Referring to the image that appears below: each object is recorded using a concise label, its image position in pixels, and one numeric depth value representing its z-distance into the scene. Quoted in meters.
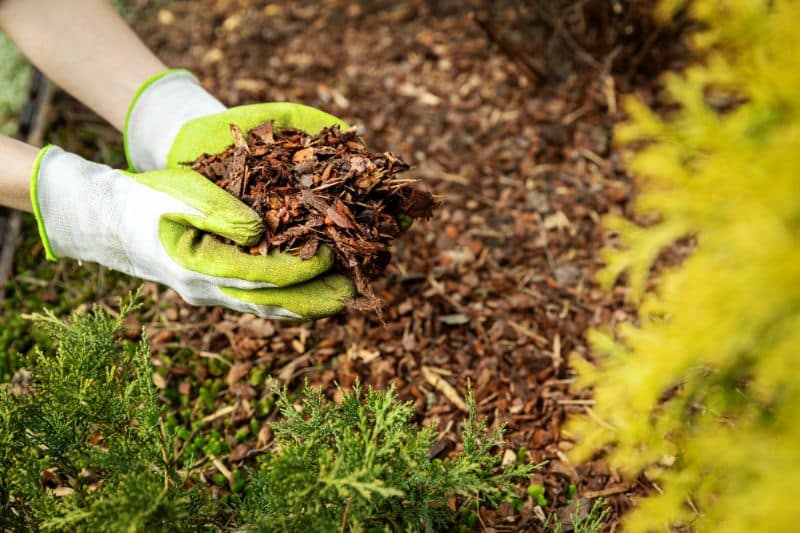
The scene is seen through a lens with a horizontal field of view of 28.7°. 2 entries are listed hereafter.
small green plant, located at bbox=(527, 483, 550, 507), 1.19
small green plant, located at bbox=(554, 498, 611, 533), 1.10
